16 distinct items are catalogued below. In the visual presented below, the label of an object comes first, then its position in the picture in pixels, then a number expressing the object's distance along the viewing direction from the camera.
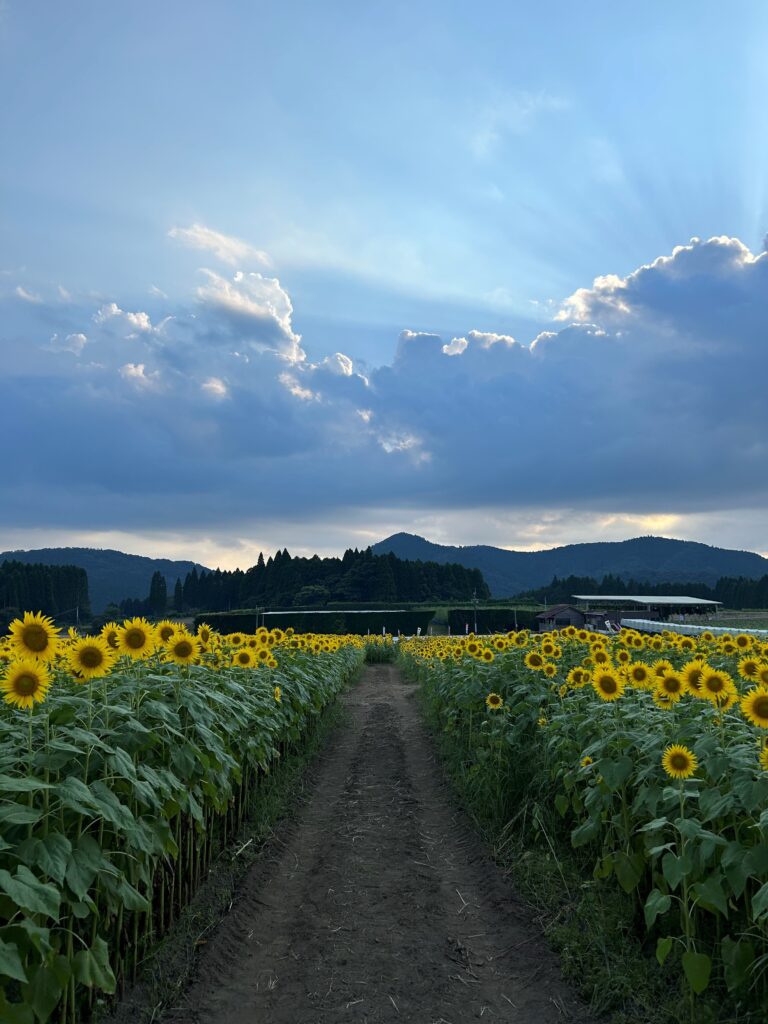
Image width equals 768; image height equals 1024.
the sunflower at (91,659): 4.73
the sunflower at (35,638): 4.40
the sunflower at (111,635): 6.21
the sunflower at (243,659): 8.90
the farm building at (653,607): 82.62
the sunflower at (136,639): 5.63
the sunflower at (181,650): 5.87
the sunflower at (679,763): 4.50
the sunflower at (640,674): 6.64
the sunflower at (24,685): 3.94
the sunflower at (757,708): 4.50
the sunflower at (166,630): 6.23
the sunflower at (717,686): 5.07
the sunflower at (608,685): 5.93
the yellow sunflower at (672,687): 5.41
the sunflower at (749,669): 6.05
